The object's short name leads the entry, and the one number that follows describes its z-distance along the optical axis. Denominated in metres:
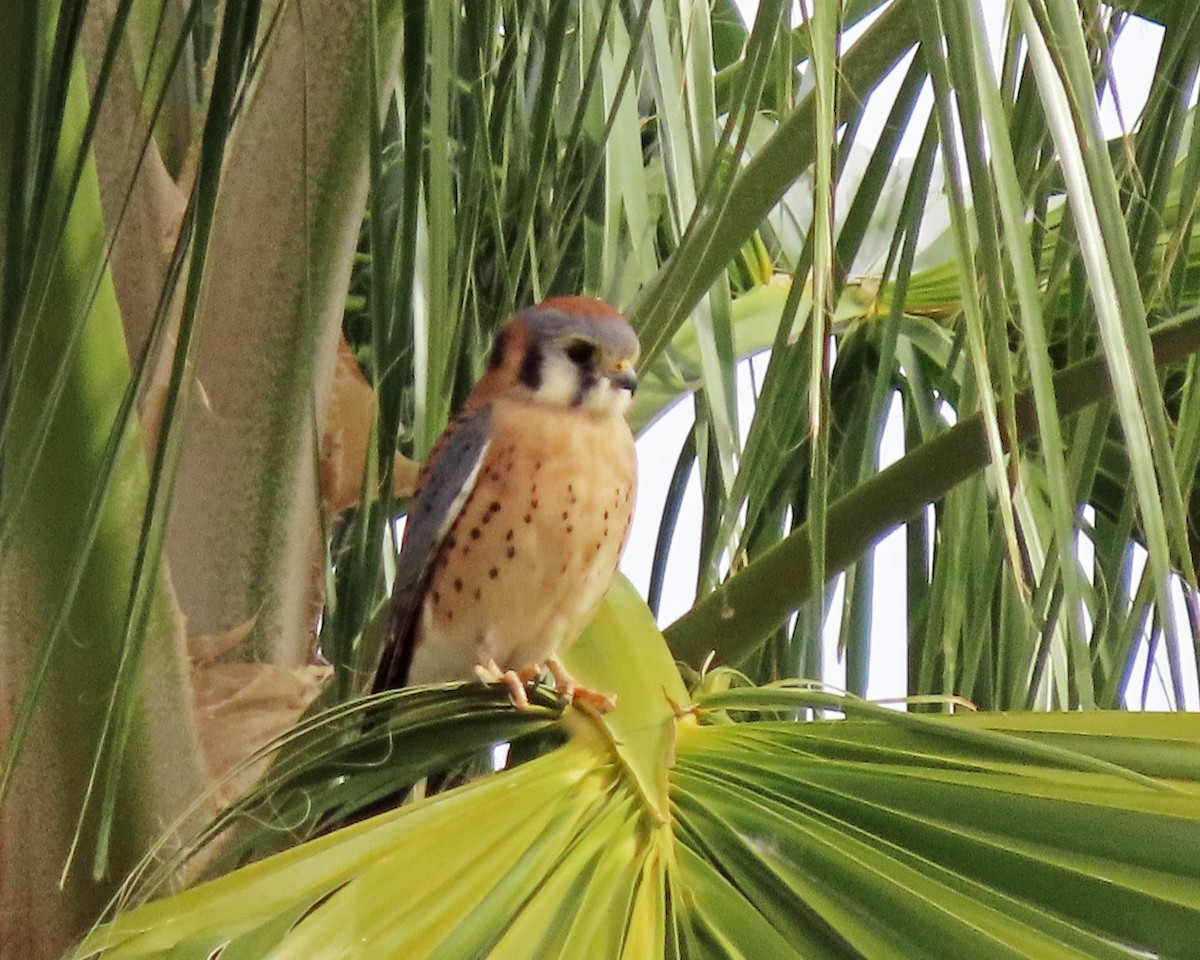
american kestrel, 9.90
